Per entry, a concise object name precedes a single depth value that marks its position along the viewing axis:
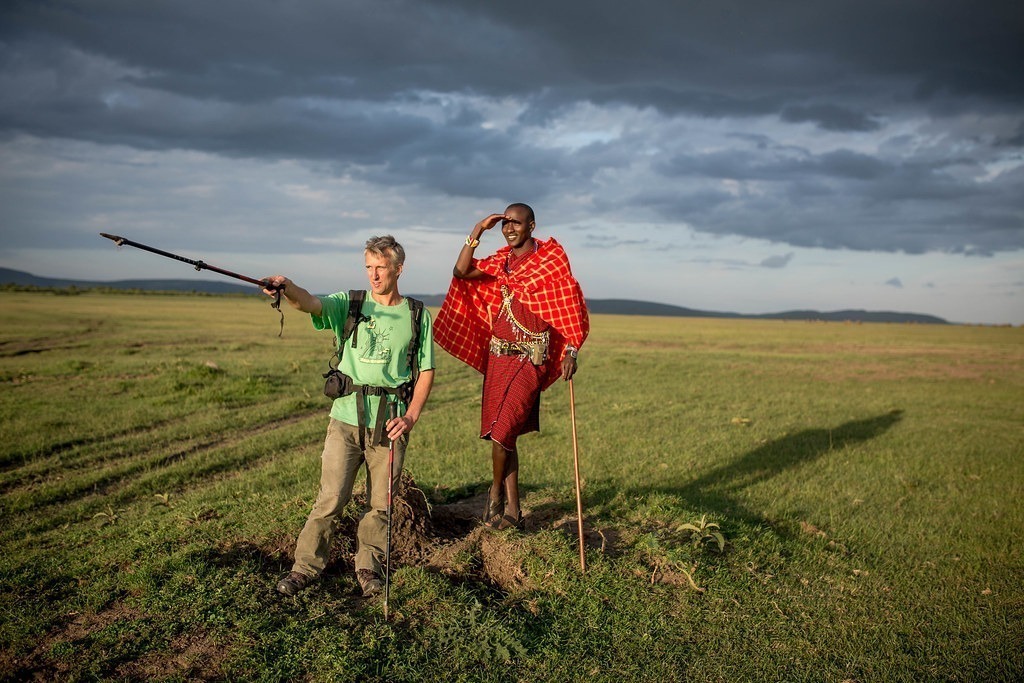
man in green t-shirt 5.30
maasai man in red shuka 6.56
